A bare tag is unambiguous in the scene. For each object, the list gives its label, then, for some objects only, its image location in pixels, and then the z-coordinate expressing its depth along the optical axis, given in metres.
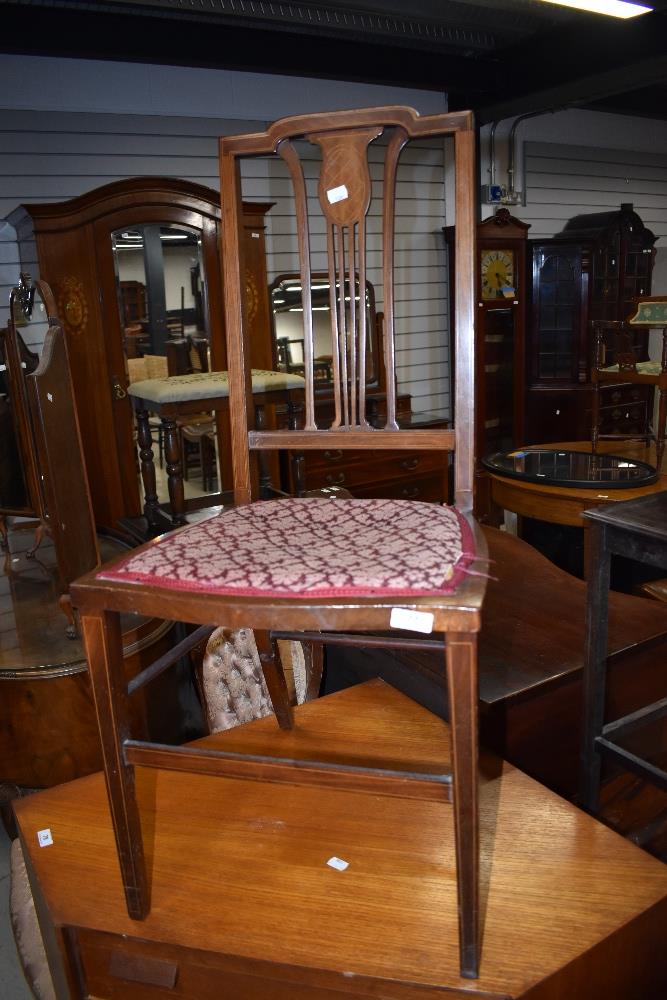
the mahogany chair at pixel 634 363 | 4.42
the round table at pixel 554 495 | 3.50
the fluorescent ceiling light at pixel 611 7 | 3.41
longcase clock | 5.28
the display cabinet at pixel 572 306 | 5.70
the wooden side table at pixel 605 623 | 1.33
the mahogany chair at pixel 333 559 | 0.90
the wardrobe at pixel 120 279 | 3.36
